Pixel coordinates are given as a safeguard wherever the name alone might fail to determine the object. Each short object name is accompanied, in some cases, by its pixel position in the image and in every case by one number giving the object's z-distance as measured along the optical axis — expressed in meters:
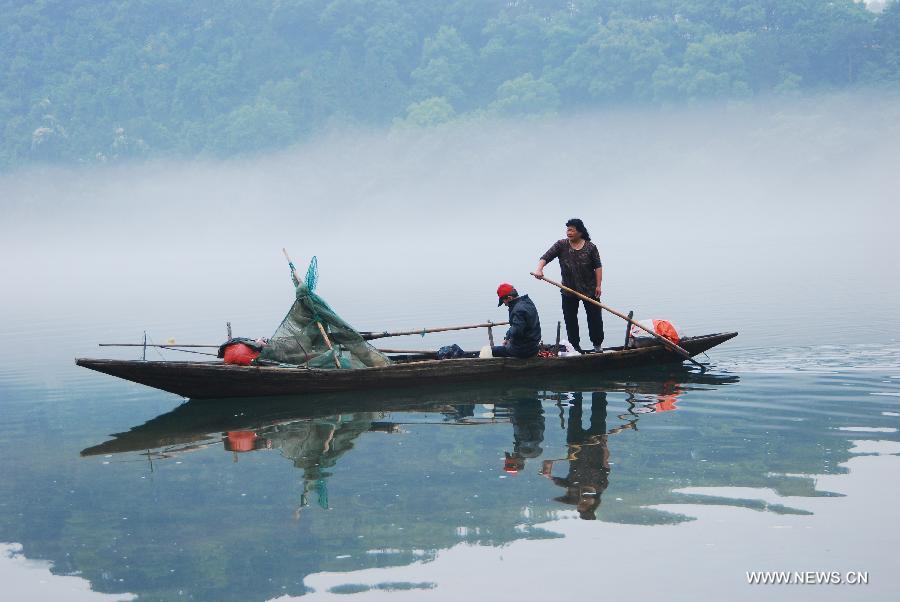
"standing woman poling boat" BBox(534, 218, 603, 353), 14.65
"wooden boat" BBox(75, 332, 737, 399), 12.80
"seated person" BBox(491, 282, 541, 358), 13.53
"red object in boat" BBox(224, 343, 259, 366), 13.47
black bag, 14.33
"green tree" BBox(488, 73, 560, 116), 109.38
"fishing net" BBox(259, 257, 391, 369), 13.74
